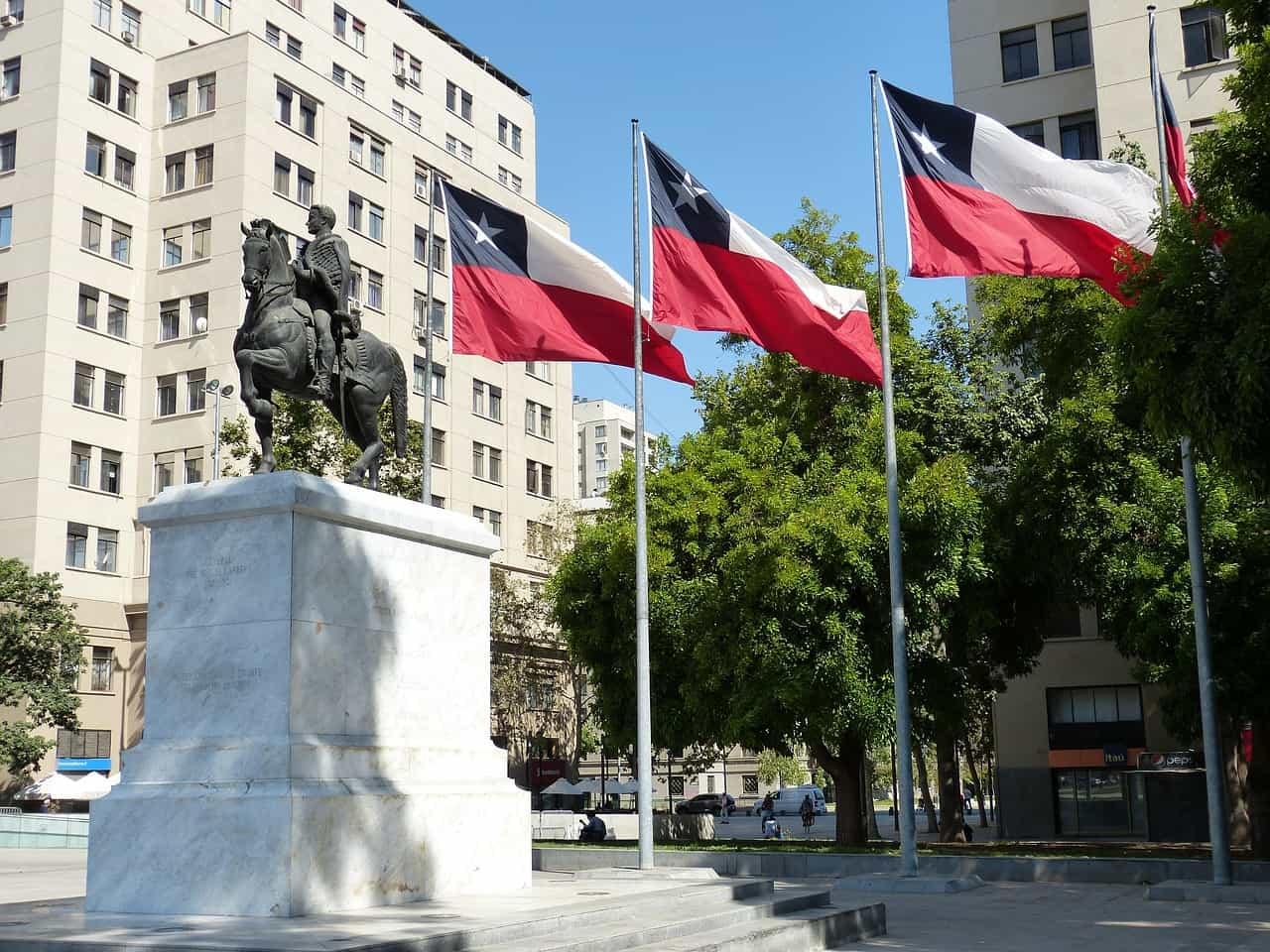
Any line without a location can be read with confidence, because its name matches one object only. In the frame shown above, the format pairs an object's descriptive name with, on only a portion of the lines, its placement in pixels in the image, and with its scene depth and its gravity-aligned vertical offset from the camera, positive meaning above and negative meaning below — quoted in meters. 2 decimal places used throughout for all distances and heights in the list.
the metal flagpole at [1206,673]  21.60 +0.70
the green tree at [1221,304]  14.92 +4.66
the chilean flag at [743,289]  22.02 +6.97
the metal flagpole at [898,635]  22.38 +1.43
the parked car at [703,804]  85.19 -4.99
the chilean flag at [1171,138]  22.48 +9.58
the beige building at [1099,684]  45.78 +1.18
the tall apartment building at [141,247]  53.75 +20.73
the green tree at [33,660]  46.34 +2.67
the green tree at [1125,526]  26.88 +4.09
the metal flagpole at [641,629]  21.50 +1.56
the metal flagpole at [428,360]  25.26 +7.17
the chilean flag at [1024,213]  20.48 +7.56
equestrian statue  14.91 +4.36
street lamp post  45.23 +12.86
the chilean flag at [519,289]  22.11 +7.14
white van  86.12 -4.79
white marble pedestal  12.55 +0.04
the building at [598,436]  151.25 +32.26
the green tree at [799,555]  30.64 +3.95
